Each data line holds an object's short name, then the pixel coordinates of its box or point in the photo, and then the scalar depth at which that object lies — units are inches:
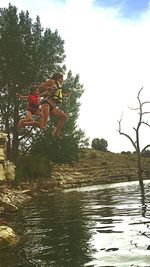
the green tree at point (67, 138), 1684.3
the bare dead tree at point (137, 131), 1454.0
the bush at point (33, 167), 1593.8
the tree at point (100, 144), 2987.2
